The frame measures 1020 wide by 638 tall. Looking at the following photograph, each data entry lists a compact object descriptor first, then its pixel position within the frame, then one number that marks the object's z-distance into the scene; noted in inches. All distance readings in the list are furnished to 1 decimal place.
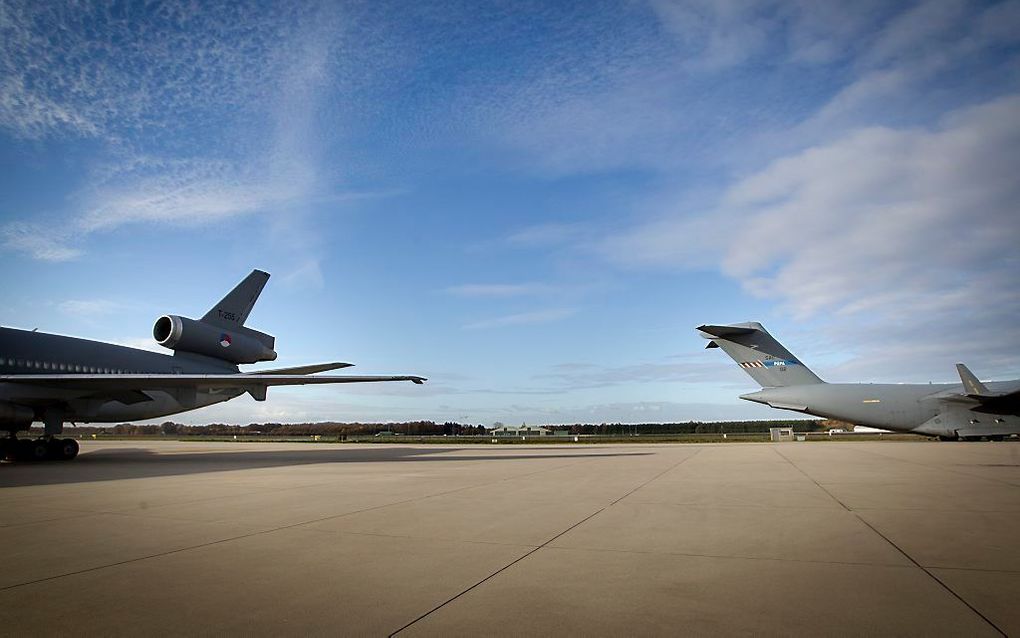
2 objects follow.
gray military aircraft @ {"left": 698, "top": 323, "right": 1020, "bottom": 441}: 1293.1
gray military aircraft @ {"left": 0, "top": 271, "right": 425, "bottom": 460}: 674.8
